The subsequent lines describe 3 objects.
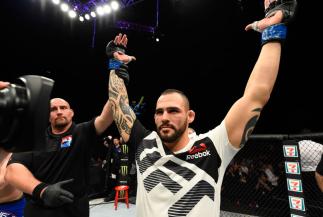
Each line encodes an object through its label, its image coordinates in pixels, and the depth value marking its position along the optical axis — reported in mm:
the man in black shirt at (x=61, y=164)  1982
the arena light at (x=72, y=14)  7703
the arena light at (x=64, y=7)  7293
